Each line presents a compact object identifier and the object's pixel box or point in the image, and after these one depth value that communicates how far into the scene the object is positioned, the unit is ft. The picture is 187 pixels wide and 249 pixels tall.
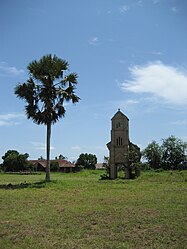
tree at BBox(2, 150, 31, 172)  282.36
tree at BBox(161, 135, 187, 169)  233.51
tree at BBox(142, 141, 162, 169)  236.63
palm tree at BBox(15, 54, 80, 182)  78.69
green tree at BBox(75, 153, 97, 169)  321.97
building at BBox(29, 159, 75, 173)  276.41
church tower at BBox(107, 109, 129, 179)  106.32
